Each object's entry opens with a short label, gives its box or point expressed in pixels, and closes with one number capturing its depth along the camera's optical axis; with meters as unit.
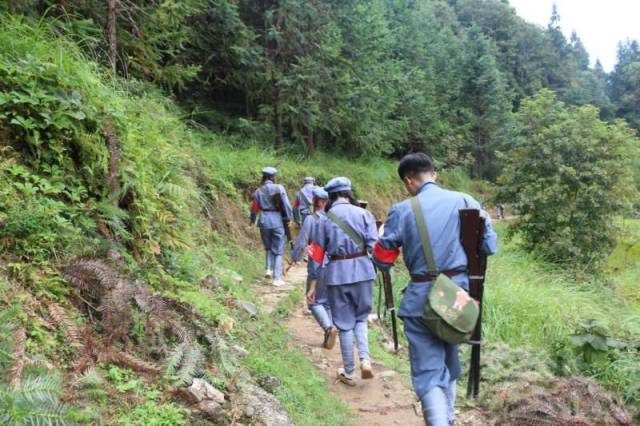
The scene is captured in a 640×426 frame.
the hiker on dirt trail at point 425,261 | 3.39
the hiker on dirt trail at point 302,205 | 10.27
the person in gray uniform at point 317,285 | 5.72
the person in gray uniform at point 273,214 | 8.52
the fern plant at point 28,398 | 1.91
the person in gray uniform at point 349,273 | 5.05
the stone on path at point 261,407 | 3.14
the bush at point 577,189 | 13.72
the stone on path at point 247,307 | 5.41
